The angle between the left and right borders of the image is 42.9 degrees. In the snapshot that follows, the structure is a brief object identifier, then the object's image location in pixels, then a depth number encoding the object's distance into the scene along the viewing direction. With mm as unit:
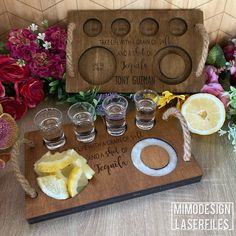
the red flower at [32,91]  854
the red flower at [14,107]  845
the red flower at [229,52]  927
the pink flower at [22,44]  857
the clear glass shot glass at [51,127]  750
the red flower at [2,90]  813
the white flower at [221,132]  821
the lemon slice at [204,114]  794
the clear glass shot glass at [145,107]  786
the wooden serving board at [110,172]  655
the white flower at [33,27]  890
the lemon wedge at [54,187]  652
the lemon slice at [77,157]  695
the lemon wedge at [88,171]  690
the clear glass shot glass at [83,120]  768
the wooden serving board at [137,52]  868
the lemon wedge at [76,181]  655
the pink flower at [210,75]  887
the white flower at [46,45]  873
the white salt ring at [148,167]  706
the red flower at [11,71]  828
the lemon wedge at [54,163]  670
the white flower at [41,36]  876
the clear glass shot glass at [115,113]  775
